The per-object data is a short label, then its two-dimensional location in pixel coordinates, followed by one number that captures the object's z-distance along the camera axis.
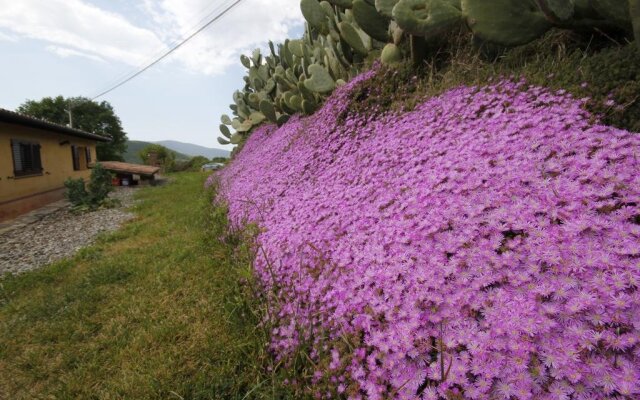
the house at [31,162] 11.70
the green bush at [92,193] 13.19
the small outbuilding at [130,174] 20.77
